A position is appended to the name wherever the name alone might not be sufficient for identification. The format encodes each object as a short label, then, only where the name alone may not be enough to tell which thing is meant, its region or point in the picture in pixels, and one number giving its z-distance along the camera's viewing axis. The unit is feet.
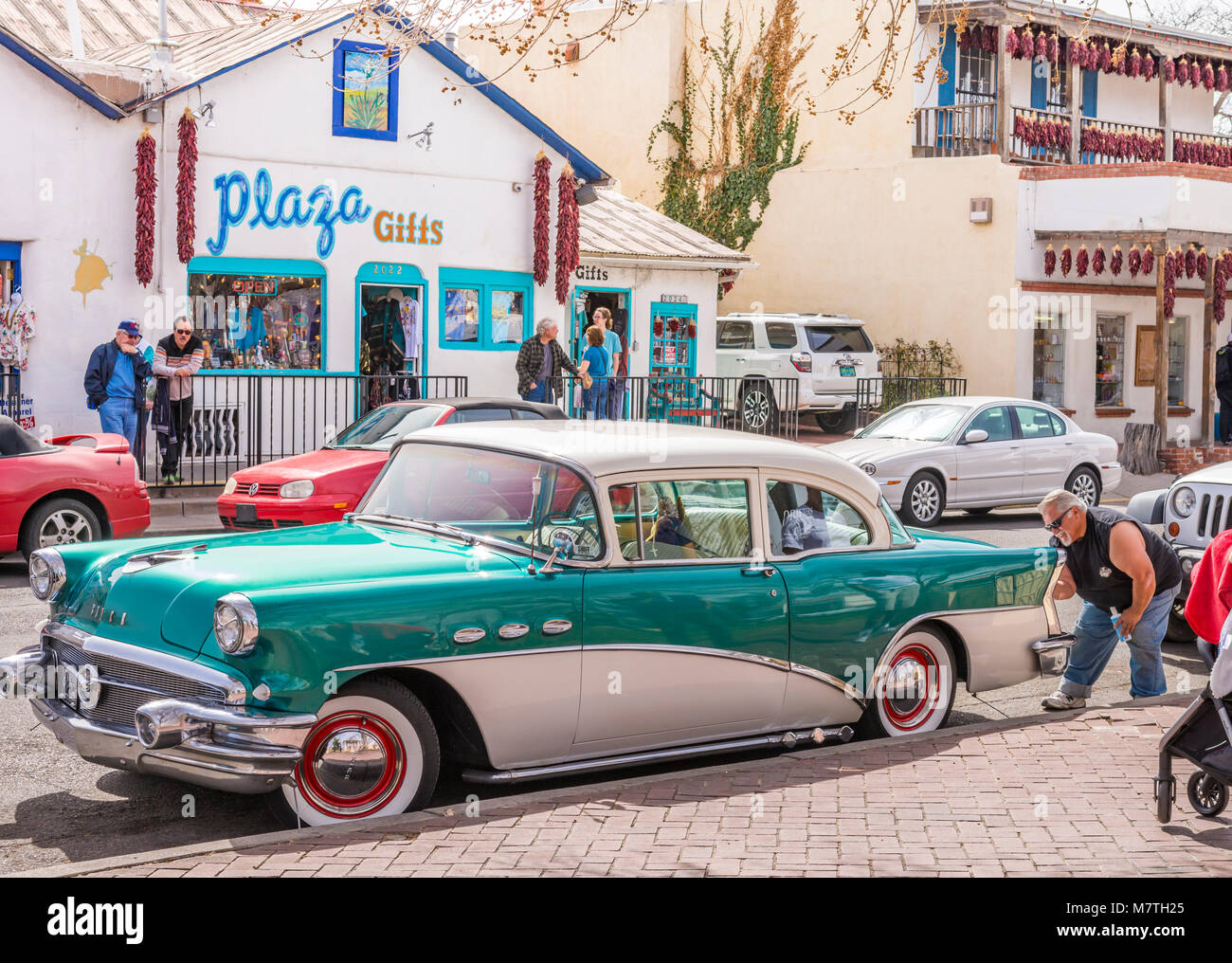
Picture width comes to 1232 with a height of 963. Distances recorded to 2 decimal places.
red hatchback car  41.96
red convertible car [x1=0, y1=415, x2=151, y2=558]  37.76
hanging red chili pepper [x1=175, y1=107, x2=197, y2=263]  60.18
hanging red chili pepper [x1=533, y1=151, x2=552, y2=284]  71.61
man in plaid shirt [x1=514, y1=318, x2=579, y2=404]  62.13
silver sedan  53.47
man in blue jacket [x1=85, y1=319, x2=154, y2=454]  51.08
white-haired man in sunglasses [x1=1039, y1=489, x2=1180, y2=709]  25.99
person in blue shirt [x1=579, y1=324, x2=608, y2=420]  65.10
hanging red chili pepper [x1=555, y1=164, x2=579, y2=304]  72.33
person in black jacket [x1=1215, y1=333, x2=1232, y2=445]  84.43
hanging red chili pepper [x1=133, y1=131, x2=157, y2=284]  59.26
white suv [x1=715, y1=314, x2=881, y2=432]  83.46
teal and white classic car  17.84
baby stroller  18.25
